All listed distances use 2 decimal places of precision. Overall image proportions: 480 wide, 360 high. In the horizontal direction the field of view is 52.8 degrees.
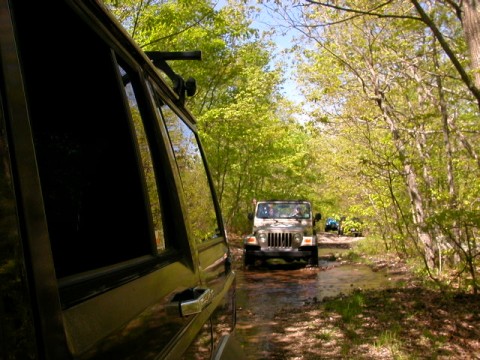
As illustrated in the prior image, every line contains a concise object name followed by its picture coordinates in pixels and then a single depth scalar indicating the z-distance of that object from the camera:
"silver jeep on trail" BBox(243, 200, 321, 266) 13.91
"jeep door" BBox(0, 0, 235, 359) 0.86
